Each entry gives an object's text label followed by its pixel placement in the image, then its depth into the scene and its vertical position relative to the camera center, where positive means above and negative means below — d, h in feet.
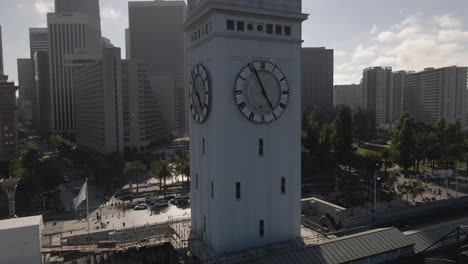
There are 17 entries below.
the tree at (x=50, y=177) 249.55 -46.80
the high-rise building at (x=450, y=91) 622.13 +23.36
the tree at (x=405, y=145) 267.78 -29.16
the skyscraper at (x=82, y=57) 638.16 +89.30
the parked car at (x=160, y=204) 230.27 -60.70
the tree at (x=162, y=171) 257.55 -44.77
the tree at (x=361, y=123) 464.24 -22.63
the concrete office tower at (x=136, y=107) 405.18 +0.57
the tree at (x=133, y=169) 269.56 -45.65
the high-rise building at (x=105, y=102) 384.88 +6.12
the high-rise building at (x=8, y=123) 311.88 -12.18
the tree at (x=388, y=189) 191.12 -48.77
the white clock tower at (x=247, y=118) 85.51 -2.73
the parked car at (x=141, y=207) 226.01 -61.32
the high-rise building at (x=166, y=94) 621.31 +23.34
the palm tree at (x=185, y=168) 269.03 -45.09
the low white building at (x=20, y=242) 80.79 -29.90
